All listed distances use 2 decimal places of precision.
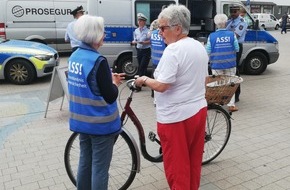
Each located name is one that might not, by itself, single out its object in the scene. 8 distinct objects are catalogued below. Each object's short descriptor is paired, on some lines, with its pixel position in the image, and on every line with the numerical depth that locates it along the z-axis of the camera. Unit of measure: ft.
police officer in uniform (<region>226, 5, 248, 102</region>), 23.24
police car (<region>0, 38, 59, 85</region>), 28.50
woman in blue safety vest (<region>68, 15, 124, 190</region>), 8.26
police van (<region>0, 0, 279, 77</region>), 28.94
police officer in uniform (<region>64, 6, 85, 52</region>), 21.77
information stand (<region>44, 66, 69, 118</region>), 18.60
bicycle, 10.81
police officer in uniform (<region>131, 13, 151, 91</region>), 27.02
